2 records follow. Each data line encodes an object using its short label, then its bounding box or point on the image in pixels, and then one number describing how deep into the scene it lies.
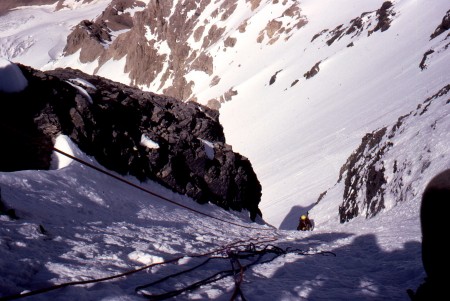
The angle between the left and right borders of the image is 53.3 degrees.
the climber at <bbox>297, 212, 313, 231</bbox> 13.99
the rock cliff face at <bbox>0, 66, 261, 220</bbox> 9.83
